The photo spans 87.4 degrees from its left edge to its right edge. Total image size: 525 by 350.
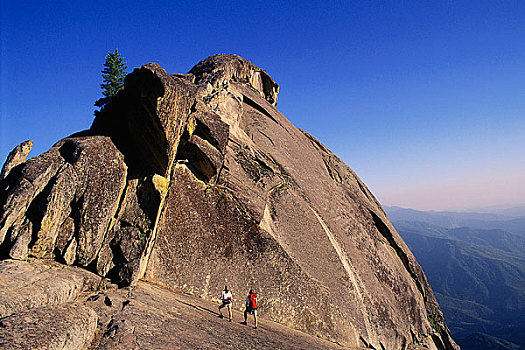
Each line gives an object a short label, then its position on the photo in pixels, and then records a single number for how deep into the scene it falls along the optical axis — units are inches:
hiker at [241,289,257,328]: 582.7
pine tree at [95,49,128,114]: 1391.5
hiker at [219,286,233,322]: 576.4
